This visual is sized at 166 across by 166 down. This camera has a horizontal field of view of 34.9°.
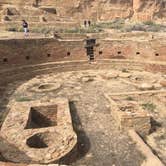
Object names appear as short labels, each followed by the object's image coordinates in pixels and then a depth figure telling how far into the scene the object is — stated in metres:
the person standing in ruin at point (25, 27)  17.27
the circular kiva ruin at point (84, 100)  6.90
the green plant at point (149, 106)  10.18
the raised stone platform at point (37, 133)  6.41
